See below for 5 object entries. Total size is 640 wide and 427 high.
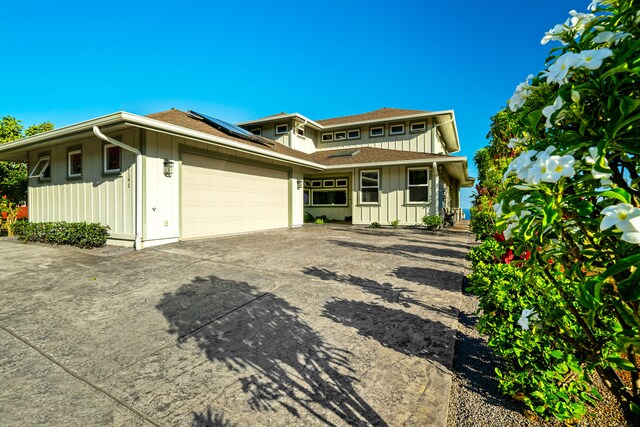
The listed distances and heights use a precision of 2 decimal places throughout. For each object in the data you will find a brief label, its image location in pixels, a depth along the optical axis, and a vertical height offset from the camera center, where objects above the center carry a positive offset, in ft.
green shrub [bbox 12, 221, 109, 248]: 23.80 -2.01
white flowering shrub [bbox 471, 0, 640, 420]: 2.68 +0.36
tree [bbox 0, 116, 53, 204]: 39.34 +5.74
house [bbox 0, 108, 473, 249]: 23.57 +4.67
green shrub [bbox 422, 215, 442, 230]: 39.58 -1.54
